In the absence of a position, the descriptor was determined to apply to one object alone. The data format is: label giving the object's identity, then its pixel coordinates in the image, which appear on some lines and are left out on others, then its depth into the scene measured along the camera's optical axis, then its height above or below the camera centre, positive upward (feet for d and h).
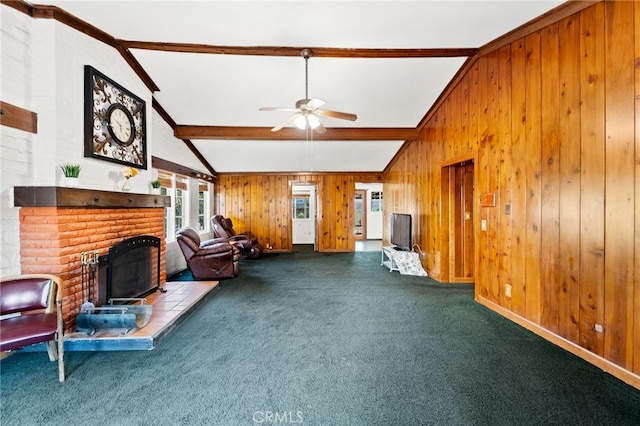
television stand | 17.85 -3.29
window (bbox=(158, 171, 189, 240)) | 17.10 +0.81
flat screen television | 17.56 -1.44
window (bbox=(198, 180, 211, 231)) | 23.81 +0.45
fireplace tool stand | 8.15 -3.32
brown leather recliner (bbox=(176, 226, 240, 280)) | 15.02 -2.67
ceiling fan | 9.71 +3.77
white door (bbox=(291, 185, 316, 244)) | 32.35 -1.34
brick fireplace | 7.83 -0.63
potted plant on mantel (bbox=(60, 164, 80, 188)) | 8.32 +1.16
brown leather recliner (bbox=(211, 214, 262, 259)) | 21.57 -2.22
